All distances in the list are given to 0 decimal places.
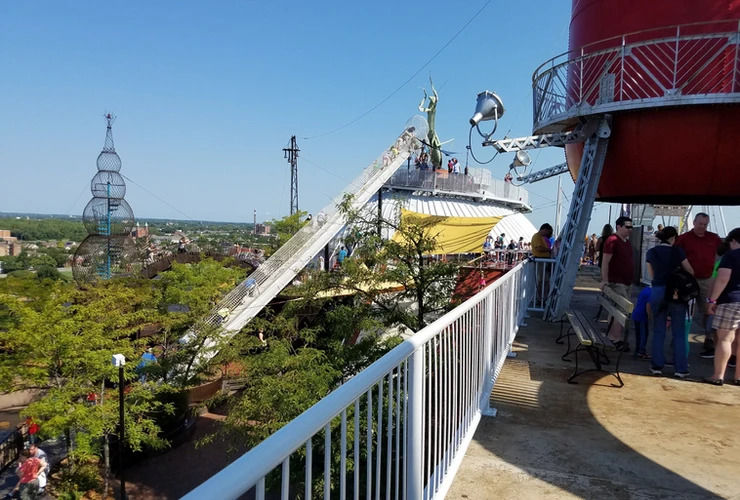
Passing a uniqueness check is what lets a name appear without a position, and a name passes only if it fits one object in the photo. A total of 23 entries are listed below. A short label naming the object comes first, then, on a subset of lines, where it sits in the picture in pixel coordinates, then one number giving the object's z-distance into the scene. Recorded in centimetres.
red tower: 789
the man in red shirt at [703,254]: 689
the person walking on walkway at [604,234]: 855
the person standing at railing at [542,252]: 1102
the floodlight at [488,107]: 1202
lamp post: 912
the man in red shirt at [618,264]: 755
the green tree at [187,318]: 1349
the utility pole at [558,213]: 3222
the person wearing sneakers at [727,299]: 544
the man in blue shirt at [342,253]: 1955
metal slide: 1571
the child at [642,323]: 710
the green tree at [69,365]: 973
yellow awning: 2228
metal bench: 573
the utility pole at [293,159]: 4138
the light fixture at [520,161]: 1672
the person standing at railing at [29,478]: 954
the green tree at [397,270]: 987
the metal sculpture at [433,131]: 3981
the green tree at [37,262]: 4618
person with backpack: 594
